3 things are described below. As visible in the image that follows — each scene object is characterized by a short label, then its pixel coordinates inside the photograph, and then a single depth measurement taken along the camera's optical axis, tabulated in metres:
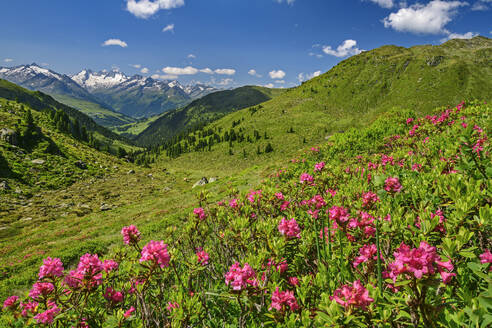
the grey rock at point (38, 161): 45.43
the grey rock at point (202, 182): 41.90
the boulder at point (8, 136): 48.33
